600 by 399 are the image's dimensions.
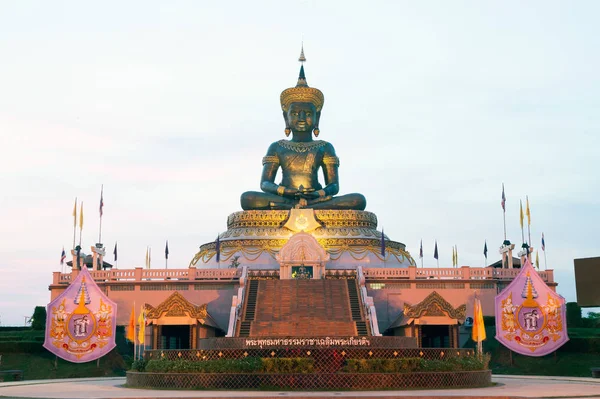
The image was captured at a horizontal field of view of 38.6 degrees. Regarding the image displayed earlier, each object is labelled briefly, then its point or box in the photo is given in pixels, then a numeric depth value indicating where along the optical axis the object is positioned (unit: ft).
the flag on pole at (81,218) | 149.07
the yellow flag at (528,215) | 144.21
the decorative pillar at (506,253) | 147.43
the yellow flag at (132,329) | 114.01
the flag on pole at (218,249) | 155.31
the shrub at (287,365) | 82.89
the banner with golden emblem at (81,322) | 126.52
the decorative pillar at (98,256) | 147.13
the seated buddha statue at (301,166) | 169.37
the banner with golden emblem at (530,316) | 125.29
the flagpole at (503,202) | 148.77
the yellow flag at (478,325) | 106.52
